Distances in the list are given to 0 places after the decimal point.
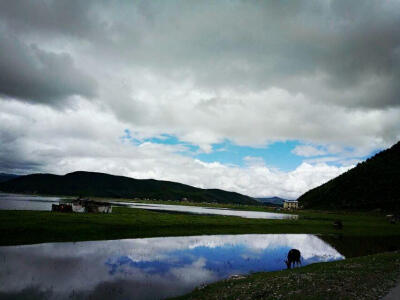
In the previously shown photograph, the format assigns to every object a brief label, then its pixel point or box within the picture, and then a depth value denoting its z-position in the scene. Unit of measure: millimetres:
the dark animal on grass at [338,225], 79750
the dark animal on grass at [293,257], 32656
